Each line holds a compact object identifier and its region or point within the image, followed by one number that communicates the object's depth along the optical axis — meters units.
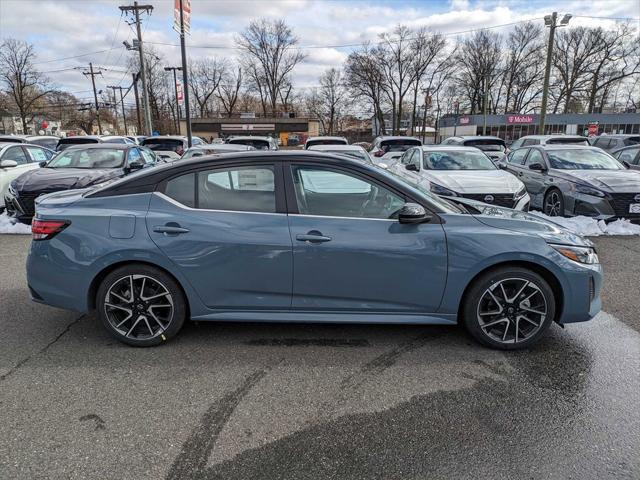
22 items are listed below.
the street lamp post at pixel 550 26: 22.55
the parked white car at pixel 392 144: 16.69
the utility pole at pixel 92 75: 57.34
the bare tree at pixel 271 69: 66.98
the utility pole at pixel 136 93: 36.94
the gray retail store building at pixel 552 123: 56.31
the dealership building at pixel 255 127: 60.91
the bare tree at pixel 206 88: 74.41
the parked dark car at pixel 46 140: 20.47
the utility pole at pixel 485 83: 51.35
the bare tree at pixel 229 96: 74.88
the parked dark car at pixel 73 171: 8.07
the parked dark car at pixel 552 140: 14.14
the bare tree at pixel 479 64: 60.78
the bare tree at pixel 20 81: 47.47
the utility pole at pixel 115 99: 59.56
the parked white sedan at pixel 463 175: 7.61
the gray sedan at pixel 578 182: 7.86
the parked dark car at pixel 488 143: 17.23
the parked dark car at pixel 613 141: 16.31
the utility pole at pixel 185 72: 12.08
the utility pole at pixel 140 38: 28.55
